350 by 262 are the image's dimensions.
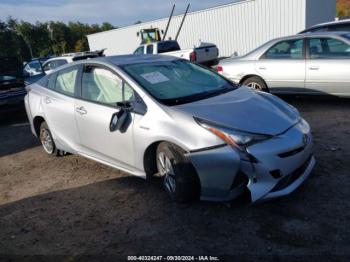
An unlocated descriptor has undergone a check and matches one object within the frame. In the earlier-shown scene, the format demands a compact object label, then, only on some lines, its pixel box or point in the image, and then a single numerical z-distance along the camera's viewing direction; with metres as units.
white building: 20.70
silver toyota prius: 3.51
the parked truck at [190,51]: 14.39
